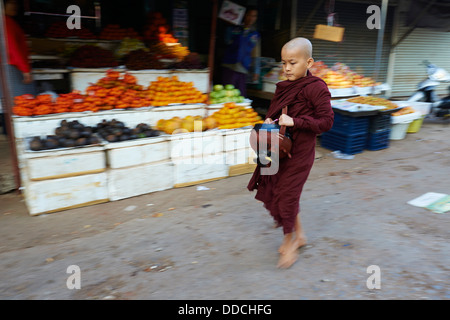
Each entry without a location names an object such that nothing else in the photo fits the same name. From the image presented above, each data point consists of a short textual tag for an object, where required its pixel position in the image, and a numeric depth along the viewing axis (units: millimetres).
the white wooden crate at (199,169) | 4657
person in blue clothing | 6574
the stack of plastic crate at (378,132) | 6113
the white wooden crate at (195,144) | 4598
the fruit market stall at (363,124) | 5874
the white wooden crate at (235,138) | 4965
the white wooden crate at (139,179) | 4211
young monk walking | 2529
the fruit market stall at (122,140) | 3869
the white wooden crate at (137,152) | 4148
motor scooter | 8008
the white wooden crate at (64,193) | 3762
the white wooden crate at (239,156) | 5062
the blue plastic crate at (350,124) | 5824
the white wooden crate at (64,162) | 3705
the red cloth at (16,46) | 4477
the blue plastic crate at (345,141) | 5945
